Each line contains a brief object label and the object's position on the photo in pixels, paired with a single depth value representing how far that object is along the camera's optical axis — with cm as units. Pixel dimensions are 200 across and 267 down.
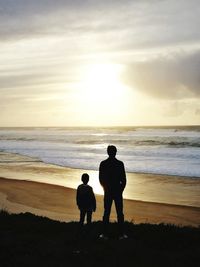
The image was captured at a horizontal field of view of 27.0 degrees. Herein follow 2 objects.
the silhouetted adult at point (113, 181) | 916
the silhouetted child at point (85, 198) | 962
